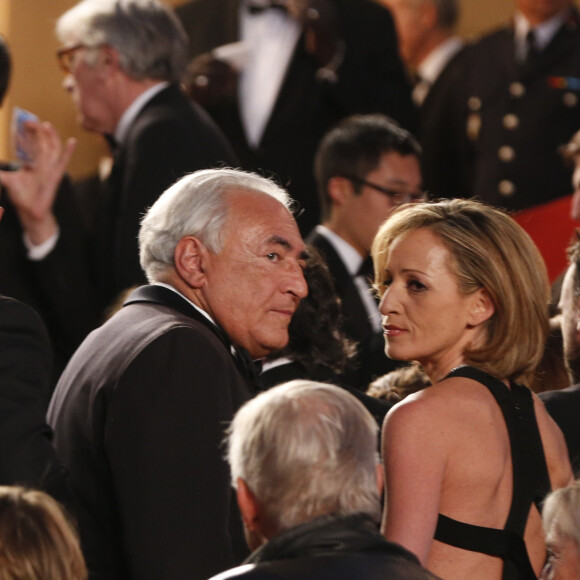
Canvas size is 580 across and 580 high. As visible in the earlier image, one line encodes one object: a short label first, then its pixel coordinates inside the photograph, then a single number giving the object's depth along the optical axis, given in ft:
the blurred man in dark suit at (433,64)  43.04
